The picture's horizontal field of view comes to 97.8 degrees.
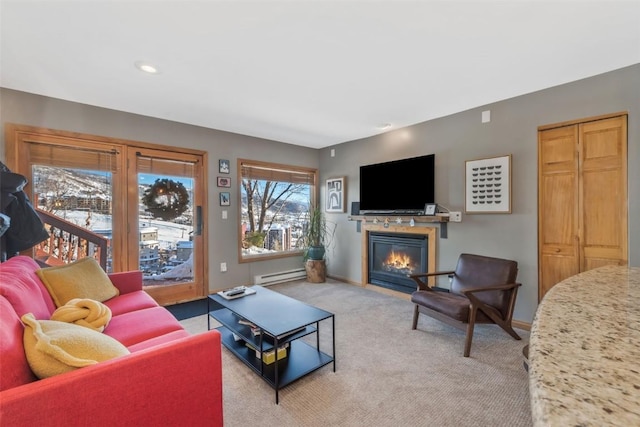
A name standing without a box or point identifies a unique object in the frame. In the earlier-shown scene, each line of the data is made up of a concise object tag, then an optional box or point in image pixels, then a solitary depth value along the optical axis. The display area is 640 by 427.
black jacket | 2.39
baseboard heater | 4.54
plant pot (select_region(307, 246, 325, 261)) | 4.82
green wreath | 3.64
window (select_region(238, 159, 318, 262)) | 4.51
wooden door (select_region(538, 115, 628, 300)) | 2.47
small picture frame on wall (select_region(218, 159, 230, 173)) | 4.11
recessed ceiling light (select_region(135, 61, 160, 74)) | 2.28
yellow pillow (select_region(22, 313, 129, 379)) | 1.05
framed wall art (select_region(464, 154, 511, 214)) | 3.05
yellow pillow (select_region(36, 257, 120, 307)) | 2.08
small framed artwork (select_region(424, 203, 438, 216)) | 3.58
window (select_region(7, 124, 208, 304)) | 2.97
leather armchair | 2.43
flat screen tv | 3.72
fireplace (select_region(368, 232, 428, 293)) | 3.89
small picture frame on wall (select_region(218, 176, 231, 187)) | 4.11
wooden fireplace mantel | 3.68
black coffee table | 1.96
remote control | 2.55
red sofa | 0.94
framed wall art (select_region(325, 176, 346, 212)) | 4.84
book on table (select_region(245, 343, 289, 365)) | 2.09
